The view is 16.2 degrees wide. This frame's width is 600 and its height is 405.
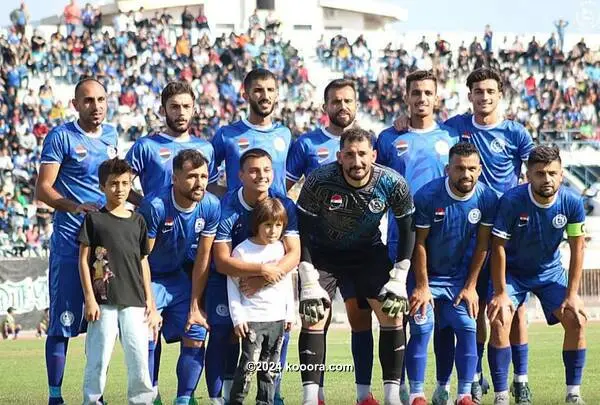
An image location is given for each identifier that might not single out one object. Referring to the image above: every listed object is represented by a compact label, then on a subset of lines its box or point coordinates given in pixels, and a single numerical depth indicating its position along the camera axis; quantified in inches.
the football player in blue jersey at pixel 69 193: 659.9
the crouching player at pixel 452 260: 651.7
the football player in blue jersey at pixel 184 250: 643.4
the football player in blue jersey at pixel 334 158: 662.5
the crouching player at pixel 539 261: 658.4
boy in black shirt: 613.9
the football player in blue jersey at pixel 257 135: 689.9
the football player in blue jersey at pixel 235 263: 629.5
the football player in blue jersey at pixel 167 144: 676.0
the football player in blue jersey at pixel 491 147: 701.8
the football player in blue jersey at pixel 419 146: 690.4
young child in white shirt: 620.7
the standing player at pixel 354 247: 622.7
